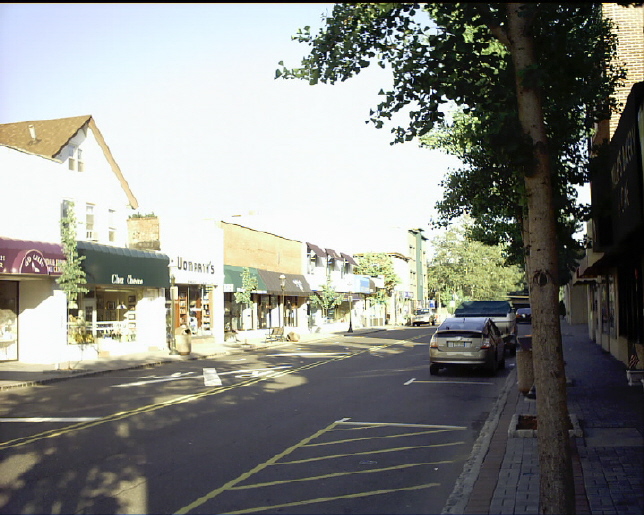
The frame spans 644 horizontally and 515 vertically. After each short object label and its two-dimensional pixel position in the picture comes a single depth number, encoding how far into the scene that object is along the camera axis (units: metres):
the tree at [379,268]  78.00
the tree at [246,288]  40.12
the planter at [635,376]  15.19
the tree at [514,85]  5.69
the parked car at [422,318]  66.31
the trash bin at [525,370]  14.26
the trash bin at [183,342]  29.03
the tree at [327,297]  54.81
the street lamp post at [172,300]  35.03
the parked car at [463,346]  19.69
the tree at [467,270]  89.38
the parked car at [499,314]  26.81
